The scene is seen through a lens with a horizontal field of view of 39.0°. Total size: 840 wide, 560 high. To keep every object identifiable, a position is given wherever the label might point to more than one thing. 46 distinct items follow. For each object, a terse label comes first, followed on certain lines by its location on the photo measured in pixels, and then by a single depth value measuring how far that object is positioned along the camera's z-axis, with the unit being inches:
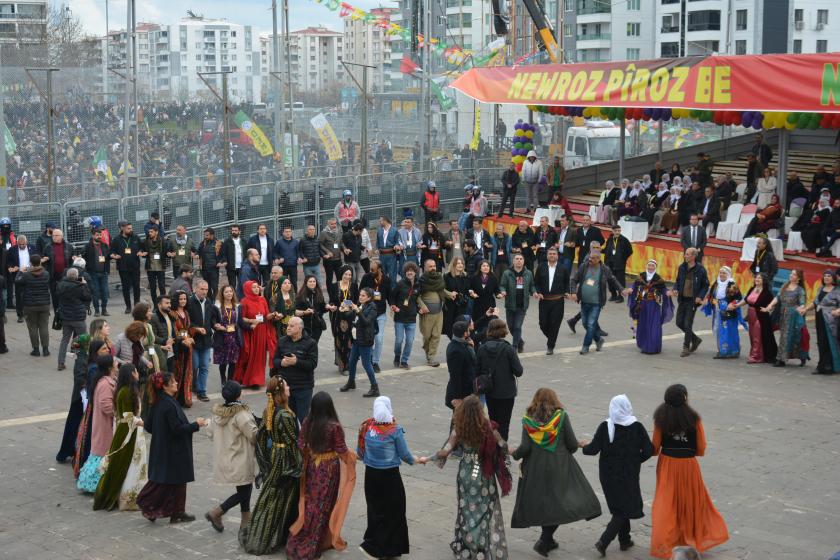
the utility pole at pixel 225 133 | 1164.5
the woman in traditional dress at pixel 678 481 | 358.9
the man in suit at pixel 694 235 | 884.6
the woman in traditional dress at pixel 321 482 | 357.7
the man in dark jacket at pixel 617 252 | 863.7
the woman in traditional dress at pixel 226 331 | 593.3
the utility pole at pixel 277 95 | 1198.2
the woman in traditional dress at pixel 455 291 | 670.5
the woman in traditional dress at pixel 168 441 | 390.0
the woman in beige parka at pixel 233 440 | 377.4
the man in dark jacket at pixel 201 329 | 577.3
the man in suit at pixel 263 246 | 853.9
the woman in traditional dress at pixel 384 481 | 359.9
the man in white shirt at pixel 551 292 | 668.7
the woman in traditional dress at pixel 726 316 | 681.0
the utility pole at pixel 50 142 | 1081.4
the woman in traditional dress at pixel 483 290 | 668.7
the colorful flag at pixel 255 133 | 1267.2
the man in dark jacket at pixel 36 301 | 685.3
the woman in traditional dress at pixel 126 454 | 414.0
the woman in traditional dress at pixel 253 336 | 604.7
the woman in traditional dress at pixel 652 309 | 697.0
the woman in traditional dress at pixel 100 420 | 427.5
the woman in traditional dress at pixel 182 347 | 563.5
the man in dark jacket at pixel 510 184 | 1125.7
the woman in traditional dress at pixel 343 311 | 604.6
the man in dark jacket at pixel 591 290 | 689.0
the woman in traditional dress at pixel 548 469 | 360.2
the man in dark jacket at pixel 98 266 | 799.7
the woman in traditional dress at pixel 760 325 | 671.8
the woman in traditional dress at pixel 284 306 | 613.0
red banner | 782.5
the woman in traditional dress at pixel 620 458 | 363.3
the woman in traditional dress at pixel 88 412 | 443.2
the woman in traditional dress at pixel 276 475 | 369.1
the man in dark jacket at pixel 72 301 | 649.6
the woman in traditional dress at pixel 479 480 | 351.6
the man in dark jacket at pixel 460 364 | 459.8
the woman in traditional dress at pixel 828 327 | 639.8
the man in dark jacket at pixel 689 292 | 697.0
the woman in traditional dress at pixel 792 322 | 655.8
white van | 1374.3
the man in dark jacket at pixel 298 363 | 473.4
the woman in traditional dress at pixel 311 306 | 622.8
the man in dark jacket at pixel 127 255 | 817.5
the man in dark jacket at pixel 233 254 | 842.2
